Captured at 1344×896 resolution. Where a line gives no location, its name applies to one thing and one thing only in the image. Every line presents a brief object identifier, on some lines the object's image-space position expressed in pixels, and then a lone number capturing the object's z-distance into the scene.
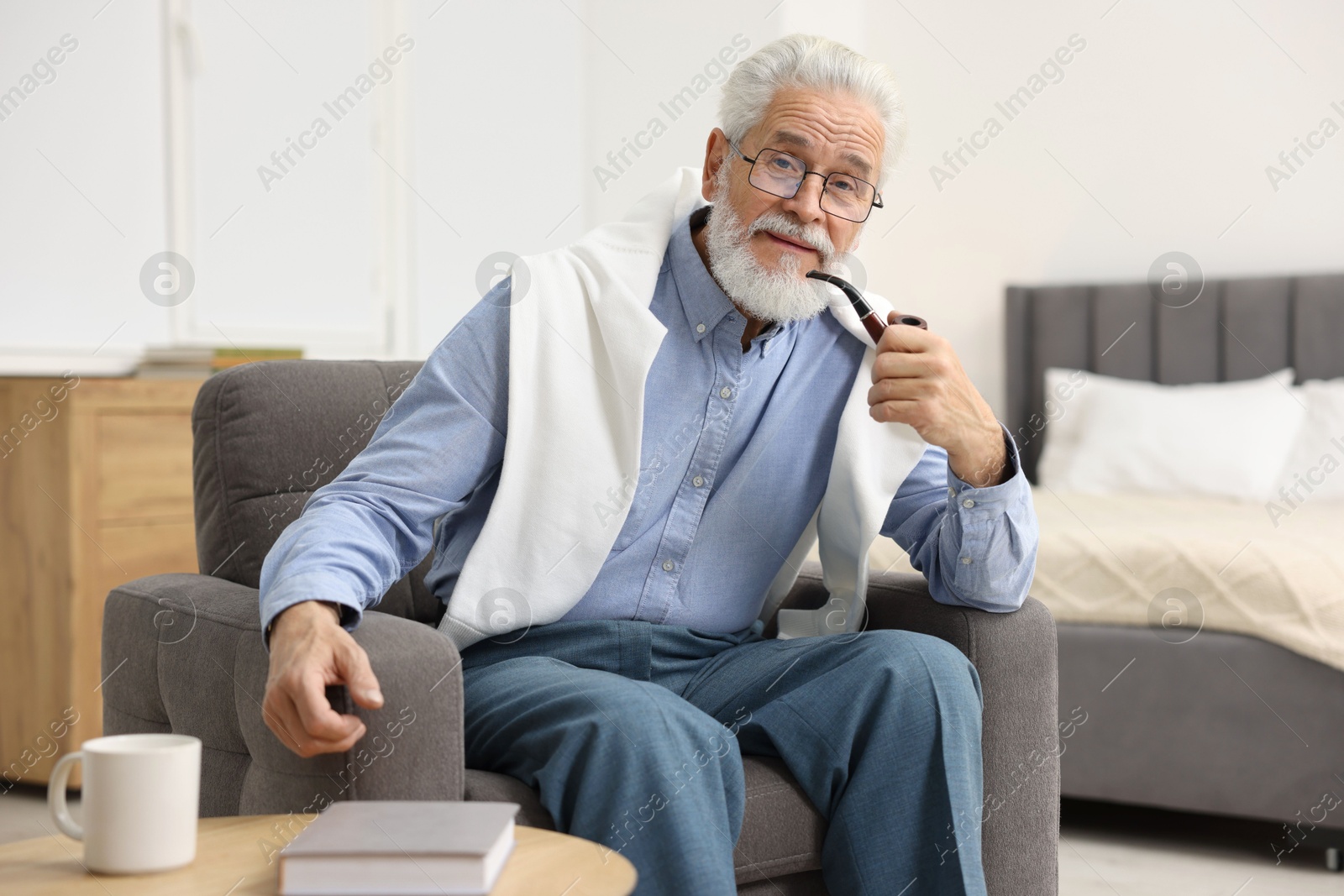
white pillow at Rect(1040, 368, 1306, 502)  3.18
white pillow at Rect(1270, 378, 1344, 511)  3.15
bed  2.16
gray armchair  1.07
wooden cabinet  2.48
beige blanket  2.15
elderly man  1.13
